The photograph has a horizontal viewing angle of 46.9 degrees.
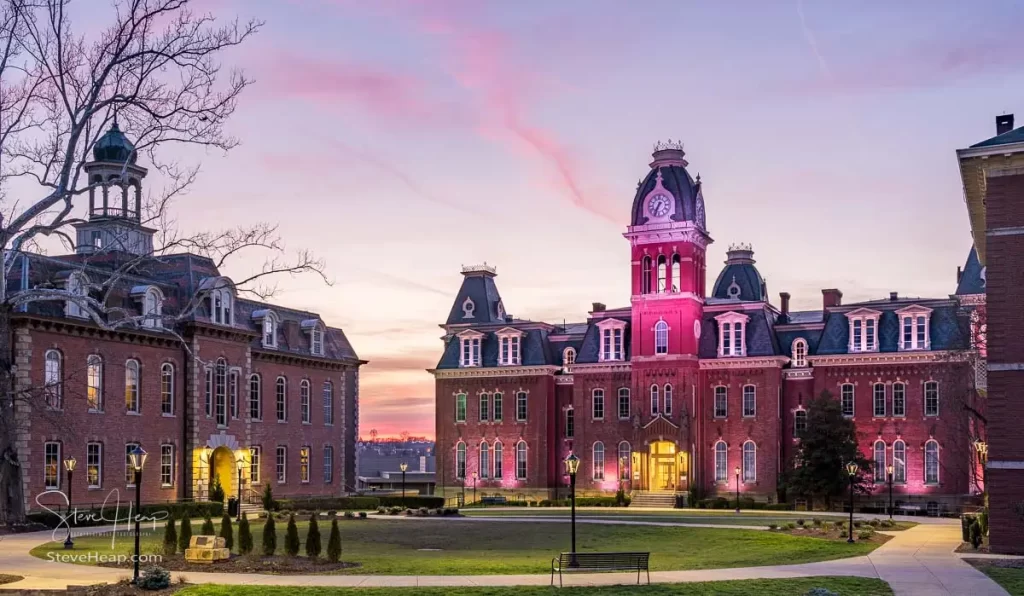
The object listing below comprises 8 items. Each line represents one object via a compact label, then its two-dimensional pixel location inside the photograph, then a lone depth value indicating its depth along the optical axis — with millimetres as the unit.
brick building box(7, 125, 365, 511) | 46250
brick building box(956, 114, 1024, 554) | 30312
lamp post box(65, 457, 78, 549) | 37844
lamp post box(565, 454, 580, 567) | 30042
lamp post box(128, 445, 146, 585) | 26828
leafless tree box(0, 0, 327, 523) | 24328
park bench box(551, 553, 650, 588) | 24656
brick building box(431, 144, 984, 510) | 65750
